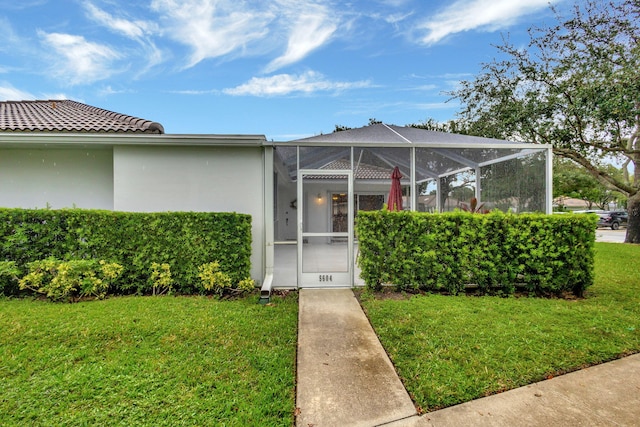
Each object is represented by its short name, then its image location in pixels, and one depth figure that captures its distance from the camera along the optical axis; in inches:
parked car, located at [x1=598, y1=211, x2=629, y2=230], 1044.5
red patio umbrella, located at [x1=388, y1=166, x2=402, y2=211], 258.8
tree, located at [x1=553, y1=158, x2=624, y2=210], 912.9
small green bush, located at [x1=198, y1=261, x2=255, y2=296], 220.7
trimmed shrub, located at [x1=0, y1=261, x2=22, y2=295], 206.2
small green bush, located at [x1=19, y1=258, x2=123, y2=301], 201.6
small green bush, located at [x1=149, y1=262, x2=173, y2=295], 219.8
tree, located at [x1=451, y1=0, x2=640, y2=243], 434.3
